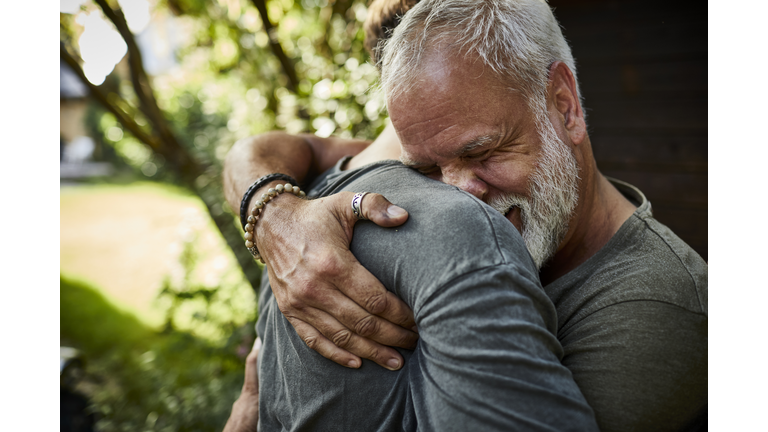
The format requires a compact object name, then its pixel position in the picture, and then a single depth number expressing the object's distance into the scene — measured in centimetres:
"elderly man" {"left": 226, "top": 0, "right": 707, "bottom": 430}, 100
